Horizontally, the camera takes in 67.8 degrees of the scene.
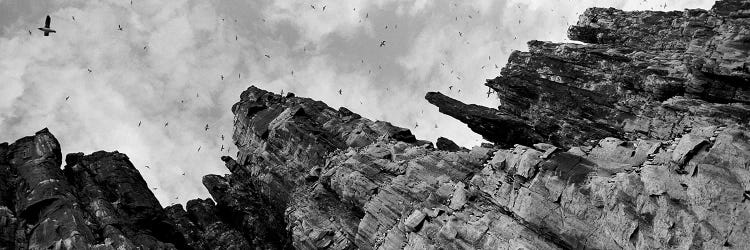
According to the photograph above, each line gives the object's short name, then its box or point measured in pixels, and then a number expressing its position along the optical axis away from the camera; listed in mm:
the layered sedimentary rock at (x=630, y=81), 50250
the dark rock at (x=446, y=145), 64306
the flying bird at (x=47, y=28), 43312
